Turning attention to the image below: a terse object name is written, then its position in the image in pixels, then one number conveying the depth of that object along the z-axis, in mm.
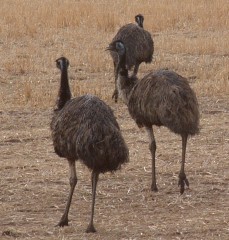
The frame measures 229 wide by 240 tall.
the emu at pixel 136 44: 30094
